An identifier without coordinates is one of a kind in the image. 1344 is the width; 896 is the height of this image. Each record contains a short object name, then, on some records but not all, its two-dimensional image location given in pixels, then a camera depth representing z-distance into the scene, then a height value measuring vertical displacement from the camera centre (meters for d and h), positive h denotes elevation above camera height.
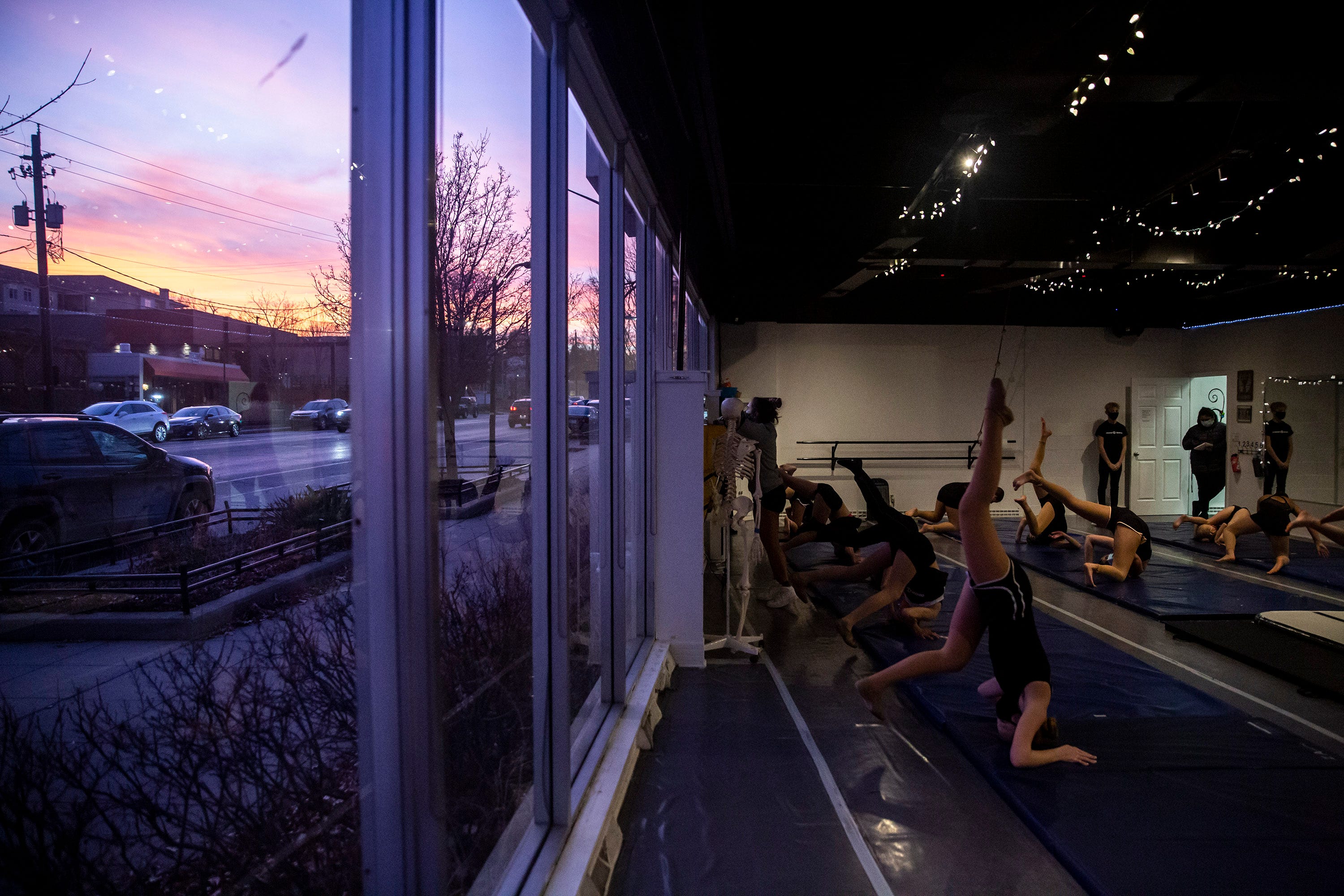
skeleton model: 4.83 -0.55
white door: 11.57 -0.44
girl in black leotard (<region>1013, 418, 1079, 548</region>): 8.18 -1.21
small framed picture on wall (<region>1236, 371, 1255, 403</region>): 10.59 +0.45
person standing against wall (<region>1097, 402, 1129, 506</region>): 11.06 -0.40
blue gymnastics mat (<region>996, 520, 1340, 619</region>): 5.49 -1.42
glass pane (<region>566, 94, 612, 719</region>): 2.83 +0.02
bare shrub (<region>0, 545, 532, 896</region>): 0.65 -0.39
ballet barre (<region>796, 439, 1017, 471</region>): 11.18 -0.56
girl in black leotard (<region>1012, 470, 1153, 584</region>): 6.40 -1.07
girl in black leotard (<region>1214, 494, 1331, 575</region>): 6.89 -0.96
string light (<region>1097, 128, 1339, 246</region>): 5.82 +1.82
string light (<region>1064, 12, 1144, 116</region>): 4.01 +1.83
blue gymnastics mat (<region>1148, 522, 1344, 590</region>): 6.44 -1.37
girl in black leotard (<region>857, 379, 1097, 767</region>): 3.07 -0.95
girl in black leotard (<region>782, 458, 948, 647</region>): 4.84 -1.04
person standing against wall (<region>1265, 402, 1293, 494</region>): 9.24 -0.33
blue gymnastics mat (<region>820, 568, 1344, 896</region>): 2.26 -1.38
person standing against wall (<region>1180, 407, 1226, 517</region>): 10.38 -0.55
